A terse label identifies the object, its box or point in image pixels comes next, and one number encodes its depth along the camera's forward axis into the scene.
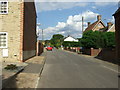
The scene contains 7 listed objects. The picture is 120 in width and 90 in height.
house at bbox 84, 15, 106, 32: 39.12
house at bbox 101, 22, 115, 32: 32.79
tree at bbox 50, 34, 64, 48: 85.50
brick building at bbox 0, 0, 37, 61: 10.71
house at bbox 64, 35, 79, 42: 74.36
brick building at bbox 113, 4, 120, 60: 13.07
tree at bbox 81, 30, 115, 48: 21.22
